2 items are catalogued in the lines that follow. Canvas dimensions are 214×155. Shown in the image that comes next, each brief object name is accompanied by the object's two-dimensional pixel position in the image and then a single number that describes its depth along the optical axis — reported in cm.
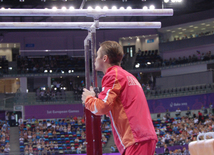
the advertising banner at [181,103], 2367
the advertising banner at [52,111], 2311
